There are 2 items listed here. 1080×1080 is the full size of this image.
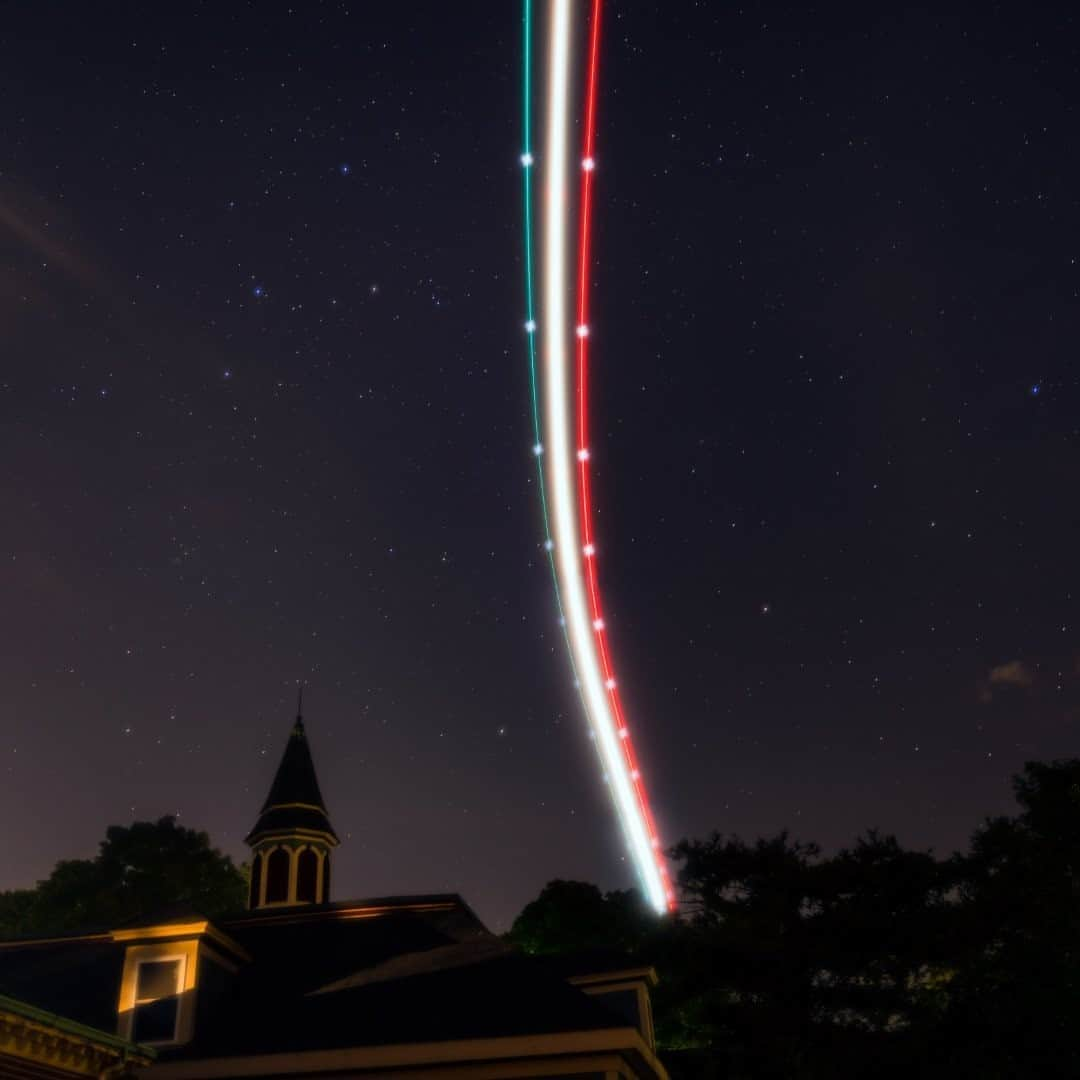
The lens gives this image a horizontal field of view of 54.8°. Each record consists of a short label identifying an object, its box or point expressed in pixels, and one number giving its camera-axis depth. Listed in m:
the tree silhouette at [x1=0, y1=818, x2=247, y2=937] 58.44
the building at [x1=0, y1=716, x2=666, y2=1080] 16.23
